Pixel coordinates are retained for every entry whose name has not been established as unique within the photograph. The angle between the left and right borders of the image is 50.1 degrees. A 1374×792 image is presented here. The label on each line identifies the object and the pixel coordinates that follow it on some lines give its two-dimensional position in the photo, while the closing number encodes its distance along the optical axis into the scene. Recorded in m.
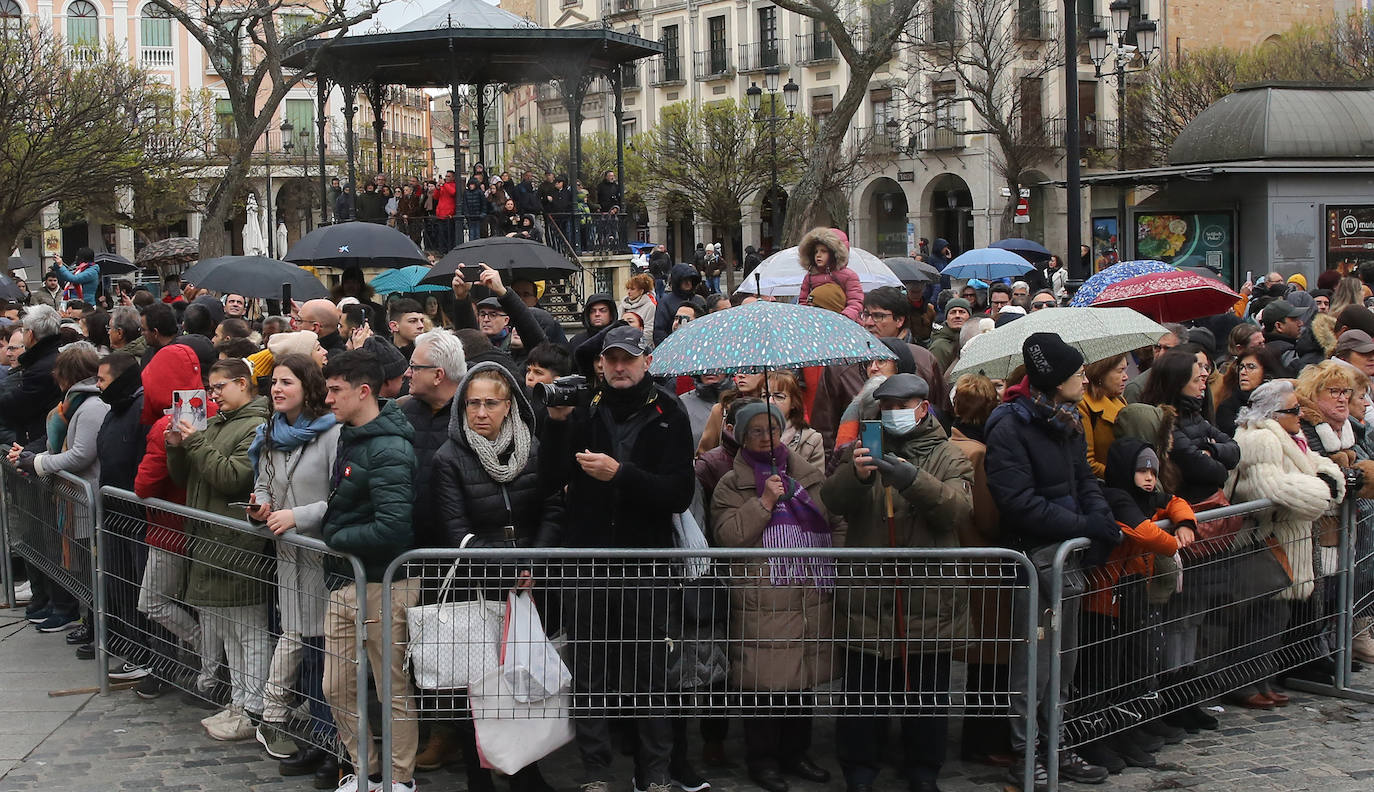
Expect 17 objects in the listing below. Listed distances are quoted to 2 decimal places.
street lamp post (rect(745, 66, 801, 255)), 30.03
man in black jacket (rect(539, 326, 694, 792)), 5.67
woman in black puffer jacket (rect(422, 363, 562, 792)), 5.79
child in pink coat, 8.74
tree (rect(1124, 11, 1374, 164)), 36.97
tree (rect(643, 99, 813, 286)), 45.50
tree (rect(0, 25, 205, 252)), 26.80
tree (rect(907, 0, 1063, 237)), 43.69
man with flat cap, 5.65
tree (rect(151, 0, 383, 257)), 22.16
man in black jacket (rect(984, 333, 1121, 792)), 5.74
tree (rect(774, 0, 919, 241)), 20.28
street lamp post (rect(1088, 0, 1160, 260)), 22.30
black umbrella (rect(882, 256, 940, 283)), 14.98
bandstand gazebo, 21.52
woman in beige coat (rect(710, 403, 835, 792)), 5.75
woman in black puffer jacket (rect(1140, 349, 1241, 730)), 6.32
